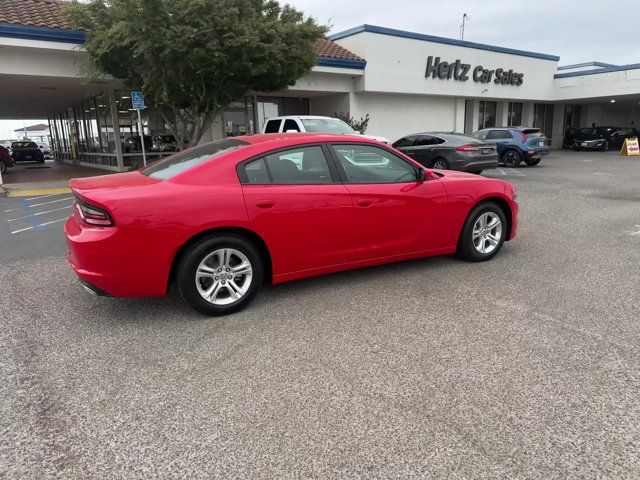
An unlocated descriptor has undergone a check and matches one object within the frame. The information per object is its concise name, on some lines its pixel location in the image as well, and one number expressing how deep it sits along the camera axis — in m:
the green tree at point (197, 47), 10.80
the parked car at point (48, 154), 40.91
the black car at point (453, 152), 13.61
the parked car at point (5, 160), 19.64
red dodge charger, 3.73
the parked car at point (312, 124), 12.65
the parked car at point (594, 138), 28.14
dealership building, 13.45
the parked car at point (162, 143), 17.78
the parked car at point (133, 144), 17.80
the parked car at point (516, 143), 18.33
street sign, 11.33
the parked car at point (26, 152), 27.48
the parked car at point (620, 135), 28.92
